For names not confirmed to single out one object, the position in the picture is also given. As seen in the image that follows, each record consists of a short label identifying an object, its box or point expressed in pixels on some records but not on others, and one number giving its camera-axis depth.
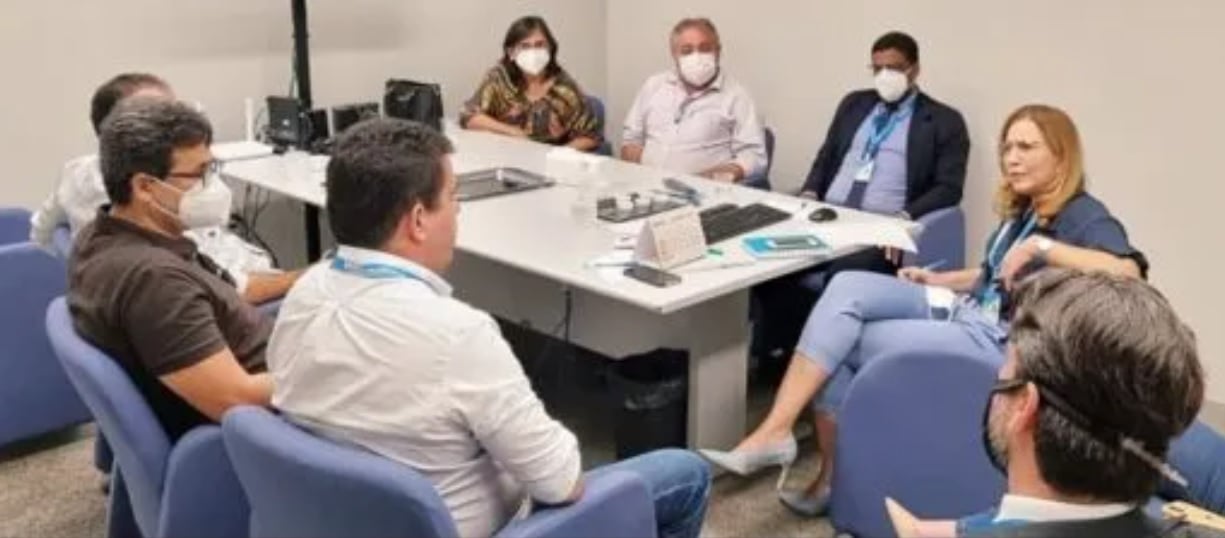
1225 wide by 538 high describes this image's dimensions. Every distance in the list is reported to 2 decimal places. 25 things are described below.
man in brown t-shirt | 2.03
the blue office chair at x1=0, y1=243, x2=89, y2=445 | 3.08
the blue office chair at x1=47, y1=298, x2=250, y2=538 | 1.96
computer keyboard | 3.11
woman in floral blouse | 4.61
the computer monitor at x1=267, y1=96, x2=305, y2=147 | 4.22
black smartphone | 2.70
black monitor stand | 4.29
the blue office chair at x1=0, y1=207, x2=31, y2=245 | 3.43
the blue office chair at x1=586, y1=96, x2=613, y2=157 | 4.77
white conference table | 2.79
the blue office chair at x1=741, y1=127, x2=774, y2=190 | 4.29
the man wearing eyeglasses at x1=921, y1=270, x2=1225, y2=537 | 1.22
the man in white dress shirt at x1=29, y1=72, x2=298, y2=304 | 2.83
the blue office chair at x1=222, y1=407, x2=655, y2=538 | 1.52
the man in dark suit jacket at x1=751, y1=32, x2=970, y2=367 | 3.79
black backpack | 4.35
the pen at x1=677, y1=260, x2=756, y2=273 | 2.82
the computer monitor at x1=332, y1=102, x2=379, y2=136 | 4.22
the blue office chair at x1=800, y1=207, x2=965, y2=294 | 3.56
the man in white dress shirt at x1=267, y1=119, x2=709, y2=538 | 1.66
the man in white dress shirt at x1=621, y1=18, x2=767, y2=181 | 4.32
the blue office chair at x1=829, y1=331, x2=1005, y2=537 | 2.25
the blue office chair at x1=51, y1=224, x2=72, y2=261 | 2.81
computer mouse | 3.28
